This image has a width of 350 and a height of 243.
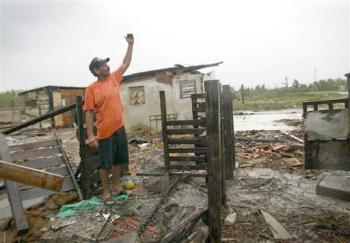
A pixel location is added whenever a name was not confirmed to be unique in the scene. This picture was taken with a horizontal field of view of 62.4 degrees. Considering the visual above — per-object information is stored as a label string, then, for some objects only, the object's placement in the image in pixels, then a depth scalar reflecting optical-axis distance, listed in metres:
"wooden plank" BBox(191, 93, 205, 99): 6.40
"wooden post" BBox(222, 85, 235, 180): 5.91
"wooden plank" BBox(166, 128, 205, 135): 5.90
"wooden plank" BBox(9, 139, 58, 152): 5.45
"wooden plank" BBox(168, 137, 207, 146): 5.84
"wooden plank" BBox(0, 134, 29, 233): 3.98
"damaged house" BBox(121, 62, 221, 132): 17.69
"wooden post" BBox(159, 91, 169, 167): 5.96
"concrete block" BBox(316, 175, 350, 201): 4.59
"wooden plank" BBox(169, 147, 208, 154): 5.84
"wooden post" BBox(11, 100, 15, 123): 25.49
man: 4.57
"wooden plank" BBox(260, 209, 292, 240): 3.56
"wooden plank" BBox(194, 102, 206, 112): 6.44
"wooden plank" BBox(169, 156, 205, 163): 5.95
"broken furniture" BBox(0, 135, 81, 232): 4.44
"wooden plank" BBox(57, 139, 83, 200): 5.10
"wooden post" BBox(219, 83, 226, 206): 4.46
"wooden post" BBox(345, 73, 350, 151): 3.44
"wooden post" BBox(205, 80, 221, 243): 2.91
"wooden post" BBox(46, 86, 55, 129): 24.92
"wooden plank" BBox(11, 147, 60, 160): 5.28
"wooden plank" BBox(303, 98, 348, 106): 3.89
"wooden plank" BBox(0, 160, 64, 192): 1.55
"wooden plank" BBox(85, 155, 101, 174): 5.18
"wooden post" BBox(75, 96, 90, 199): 5.05
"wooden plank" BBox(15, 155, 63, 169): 5.28
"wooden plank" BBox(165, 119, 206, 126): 5.93
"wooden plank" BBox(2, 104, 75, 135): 5.12
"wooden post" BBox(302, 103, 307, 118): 4.33
